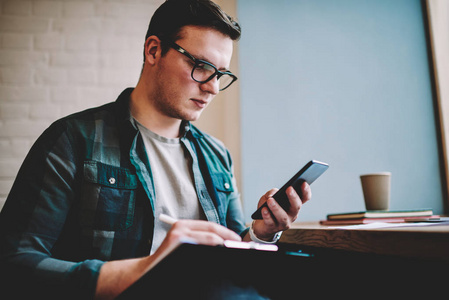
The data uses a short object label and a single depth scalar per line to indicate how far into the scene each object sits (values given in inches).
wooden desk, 20.7
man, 25.0
